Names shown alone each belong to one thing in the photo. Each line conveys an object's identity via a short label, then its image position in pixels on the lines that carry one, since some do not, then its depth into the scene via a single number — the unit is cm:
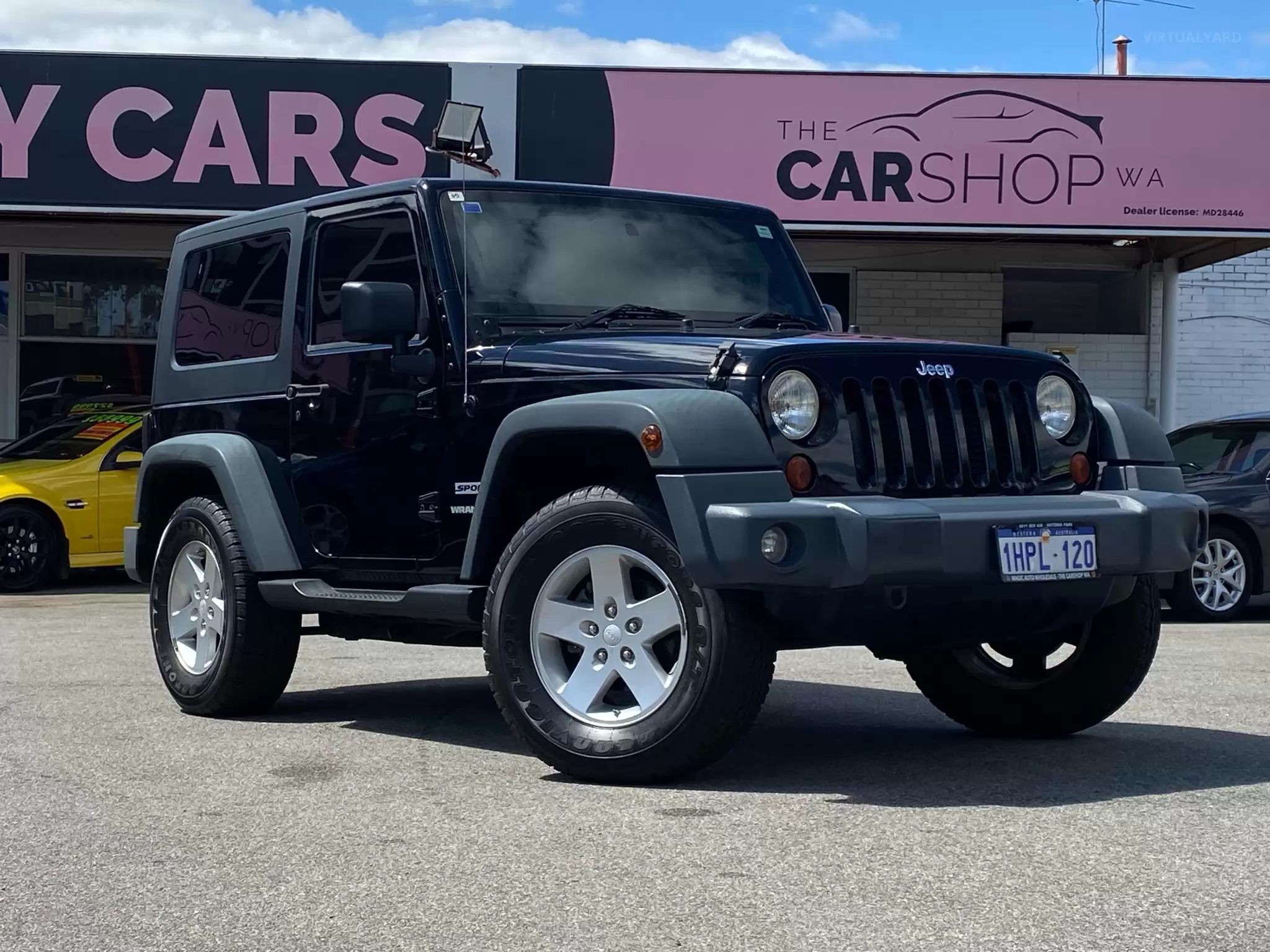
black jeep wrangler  517
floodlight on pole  684
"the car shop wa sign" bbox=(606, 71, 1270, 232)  1567
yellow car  1457
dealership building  1542
